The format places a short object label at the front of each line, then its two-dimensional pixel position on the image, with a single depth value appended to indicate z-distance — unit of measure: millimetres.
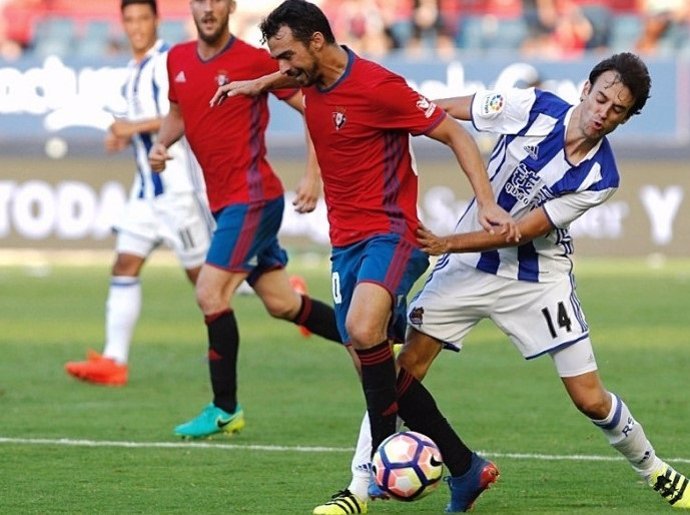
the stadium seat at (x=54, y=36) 54281
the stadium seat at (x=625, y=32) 52750
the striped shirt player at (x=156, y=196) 22156
